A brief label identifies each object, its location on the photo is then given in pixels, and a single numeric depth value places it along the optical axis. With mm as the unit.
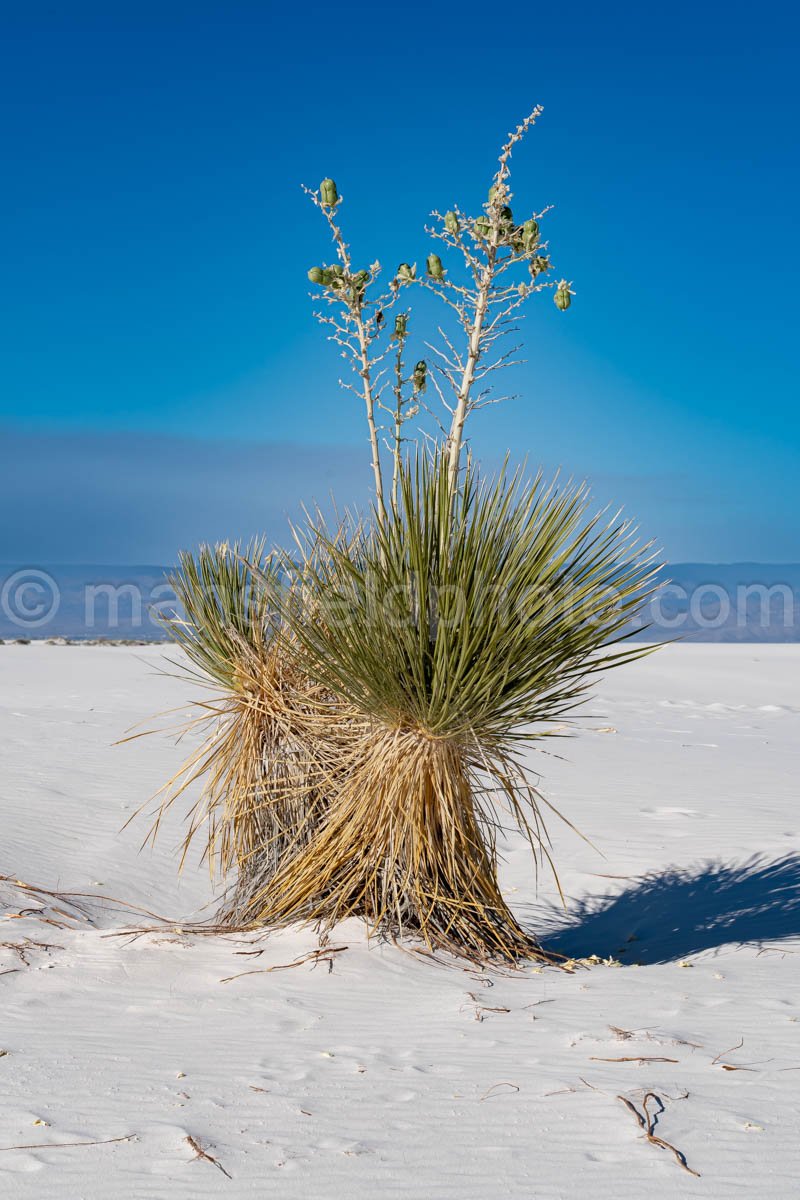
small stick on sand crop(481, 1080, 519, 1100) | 3162
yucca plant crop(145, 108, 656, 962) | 4496
